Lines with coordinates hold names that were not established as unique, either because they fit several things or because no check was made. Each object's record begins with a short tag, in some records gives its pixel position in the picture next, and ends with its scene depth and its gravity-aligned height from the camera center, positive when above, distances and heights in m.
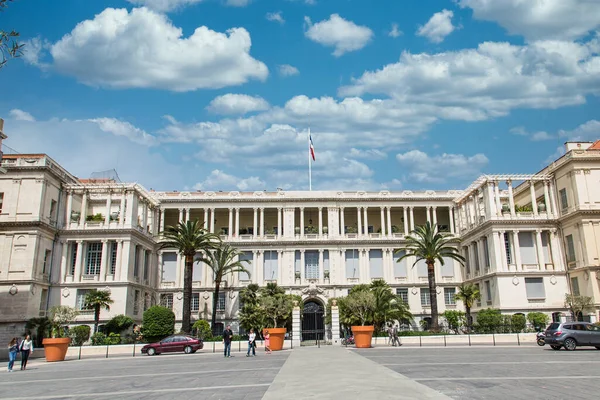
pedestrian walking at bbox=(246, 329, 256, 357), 33.53 -1.09
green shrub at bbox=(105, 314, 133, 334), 51.09 +0.35
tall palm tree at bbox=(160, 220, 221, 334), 50.09 +7.78
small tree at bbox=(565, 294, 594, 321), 48.94 +1.50
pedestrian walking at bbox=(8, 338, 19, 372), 29.23 -1.19
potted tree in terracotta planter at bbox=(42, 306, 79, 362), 48.25 +0.95
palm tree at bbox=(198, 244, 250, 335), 54.91 +6.76
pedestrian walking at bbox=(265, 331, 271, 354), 36.75 -1.20
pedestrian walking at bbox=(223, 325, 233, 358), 33.38 -0.93
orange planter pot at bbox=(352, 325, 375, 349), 38.97 -0.88
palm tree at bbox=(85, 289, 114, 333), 49.53 +2.58
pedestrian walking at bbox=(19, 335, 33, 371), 30.56 -1.15
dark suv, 32.25 -0.93
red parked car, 40.53 -1.42
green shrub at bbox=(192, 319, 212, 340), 49.84 -0.34
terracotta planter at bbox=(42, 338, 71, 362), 36.91 -1.34
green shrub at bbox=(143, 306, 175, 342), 49.78 +0.28
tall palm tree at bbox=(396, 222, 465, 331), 49.75 +7.00
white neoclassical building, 51.12 +9.32
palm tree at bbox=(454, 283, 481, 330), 53.19 +2.70
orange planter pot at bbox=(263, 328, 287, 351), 39.17 -0.87
